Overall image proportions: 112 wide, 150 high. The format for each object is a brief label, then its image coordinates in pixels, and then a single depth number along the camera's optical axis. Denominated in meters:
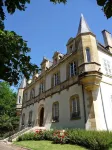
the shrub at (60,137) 11.23
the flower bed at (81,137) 9.38
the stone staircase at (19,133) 15.66
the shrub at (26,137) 14.45
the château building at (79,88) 13.35
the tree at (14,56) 4.28
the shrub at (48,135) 12.83
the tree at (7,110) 33.89
